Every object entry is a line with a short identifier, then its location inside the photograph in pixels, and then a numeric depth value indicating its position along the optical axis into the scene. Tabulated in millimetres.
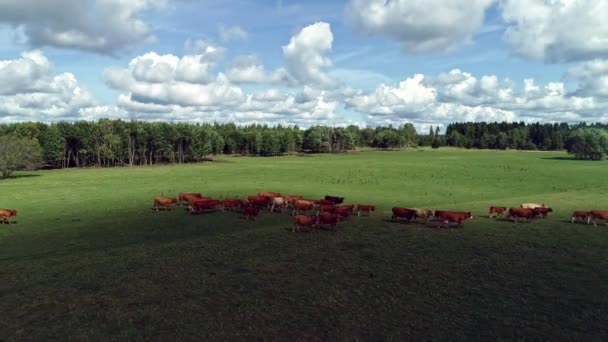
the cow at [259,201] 28562
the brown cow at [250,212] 25844
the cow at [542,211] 24914
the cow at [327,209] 25197
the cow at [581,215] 23297
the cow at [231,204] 28441
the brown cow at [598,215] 22797
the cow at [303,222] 21125
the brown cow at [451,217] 22406
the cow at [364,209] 26822
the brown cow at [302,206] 27172
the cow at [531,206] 27306
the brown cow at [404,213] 23672
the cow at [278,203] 28934
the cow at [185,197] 31420
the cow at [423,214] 23906
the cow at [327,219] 21688
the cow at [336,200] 31438
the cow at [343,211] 24578
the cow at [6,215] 25344
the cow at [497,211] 25328
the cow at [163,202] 29938
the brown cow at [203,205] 27875
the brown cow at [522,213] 23938
